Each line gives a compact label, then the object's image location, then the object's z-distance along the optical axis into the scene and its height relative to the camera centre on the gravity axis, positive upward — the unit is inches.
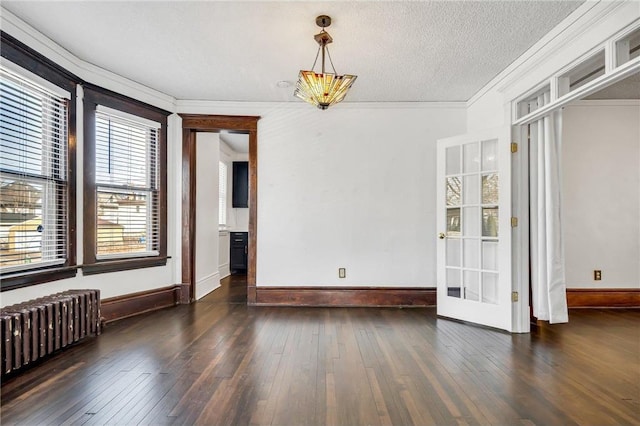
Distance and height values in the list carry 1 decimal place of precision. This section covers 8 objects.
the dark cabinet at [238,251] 292.4 -29.0
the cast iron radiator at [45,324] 95.9 -33.6
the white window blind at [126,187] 153.1 +14.2
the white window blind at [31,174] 110.1 +15.2
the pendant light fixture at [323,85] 105.9 +41.2
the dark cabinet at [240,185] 299.4 +27.6
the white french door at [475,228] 141.4 -5.5
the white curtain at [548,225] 135.3 -3.9
